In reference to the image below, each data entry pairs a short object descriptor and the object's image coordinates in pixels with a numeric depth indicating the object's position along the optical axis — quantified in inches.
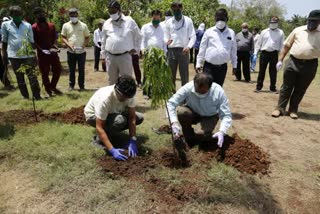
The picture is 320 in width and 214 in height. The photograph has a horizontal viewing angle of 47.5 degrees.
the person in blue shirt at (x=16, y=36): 268.5
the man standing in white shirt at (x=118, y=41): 242.2
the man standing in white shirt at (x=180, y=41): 267.6
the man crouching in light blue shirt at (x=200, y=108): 174.7
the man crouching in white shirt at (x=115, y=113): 166.9
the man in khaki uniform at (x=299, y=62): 245.8
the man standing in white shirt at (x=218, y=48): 239.3
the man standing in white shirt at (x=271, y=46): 353.7
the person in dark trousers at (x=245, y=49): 435.1
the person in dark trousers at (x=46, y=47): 291.6
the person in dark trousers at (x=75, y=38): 315.3
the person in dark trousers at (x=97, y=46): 468.0
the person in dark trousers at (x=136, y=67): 337.1
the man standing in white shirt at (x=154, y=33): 302.7
